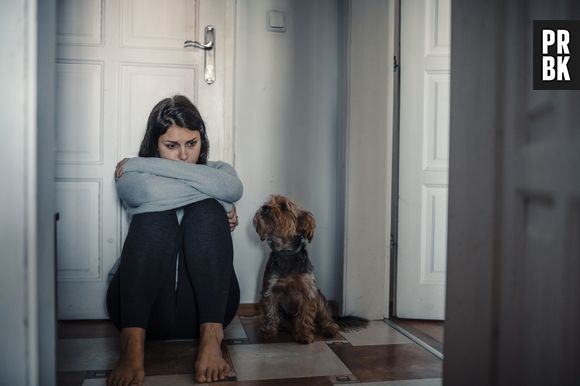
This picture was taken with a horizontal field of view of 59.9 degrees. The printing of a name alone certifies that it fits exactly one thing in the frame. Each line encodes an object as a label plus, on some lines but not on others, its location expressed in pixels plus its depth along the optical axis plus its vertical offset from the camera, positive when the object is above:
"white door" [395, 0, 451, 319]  2.38 +0.11
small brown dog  2.05 -0.37
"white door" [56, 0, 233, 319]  2.39 +0.41
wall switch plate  2.53 +0.82
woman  1.59 -0.25
